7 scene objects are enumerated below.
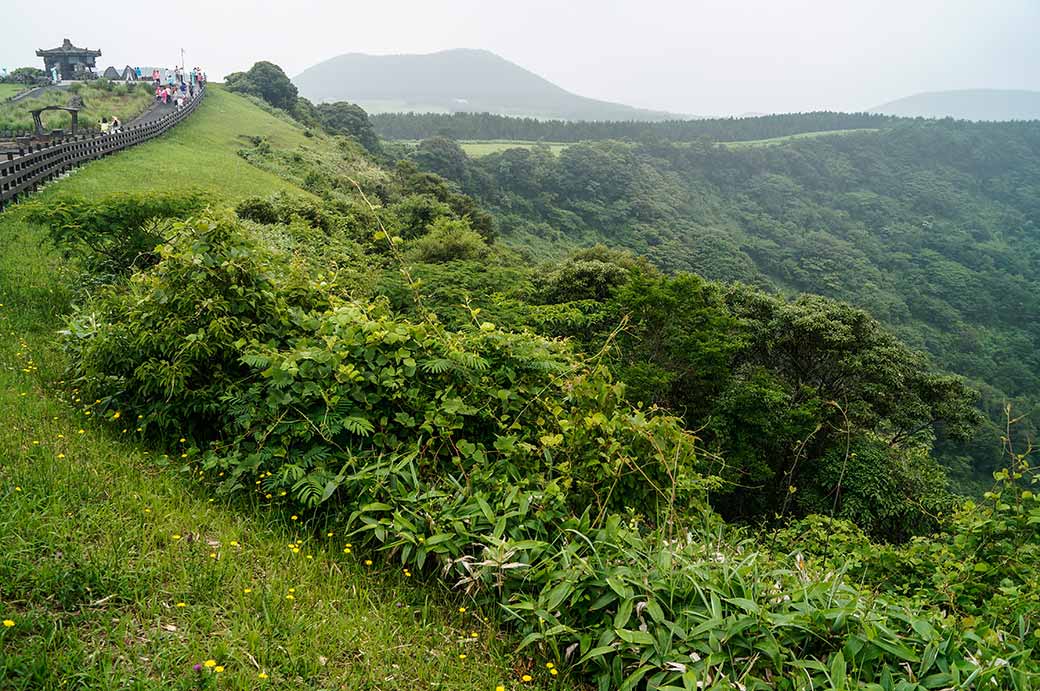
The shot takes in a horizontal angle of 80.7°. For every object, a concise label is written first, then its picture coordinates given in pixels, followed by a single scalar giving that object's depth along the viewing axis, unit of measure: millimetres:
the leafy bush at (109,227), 7352
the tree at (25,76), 47875
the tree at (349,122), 65562
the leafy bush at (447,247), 20469
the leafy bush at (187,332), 4297
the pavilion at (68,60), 52062
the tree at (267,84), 61750
